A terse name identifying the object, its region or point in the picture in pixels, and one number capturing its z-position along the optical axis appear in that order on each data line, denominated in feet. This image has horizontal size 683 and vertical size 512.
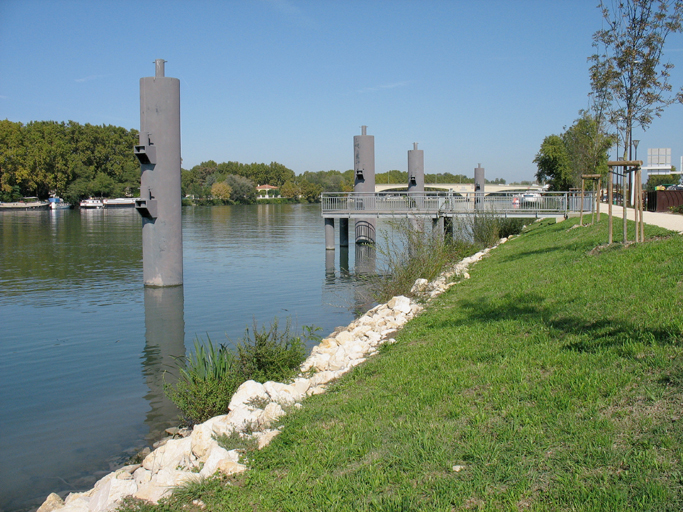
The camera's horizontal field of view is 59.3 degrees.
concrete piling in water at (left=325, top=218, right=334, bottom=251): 98.67
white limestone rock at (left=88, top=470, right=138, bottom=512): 16.55
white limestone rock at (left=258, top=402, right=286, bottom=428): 19.56
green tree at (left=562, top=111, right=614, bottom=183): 112.88
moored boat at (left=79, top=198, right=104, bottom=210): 309.42
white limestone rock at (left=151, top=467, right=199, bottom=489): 16.40
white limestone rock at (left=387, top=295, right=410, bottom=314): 35.32
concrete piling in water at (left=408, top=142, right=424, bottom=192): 122.33
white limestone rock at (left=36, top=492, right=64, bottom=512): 18.26
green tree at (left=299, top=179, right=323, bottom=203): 517.96
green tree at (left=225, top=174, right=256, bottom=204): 441.27
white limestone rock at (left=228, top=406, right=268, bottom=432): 19.59
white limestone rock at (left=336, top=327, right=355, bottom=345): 31.59
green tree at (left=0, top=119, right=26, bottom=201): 299.38
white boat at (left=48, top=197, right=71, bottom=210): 307.78
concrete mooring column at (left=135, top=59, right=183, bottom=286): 58.80
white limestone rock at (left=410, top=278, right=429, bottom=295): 41.57
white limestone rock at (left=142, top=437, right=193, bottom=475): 18.71
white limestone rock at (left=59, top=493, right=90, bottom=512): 17.04
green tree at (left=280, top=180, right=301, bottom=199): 514.68
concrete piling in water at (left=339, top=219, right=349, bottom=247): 106.93
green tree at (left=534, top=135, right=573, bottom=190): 215.82
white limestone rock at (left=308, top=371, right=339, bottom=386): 23.94
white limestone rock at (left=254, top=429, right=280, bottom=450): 17.71
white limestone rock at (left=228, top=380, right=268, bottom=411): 21.86
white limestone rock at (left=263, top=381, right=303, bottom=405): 21.41
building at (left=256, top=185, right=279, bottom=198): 540.52
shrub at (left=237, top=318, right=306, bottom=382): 26.48
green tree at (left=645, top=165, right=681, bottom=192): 250.98
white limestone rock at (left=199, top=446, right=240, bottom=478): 16.55
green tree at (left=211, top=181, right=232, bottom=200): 429.38
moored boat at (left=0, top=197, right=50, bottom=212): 300.20
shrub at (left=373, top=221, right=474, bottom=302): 44.06
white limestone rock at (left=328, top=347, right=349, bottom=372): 26.64
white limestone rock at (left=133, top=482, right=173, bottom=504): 16.14
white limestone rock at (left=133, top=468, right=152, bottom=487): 17.68
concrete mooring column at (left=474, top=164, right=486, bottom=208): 164.04
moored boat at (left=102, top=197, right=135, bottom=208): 317.83
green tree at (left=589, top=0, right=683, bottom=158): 51.67
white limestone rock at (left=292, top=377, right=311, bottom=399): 23.07
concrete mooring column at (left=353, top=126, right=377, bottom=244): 108.37
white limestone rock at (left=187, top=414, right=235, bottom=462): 18.79
